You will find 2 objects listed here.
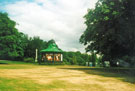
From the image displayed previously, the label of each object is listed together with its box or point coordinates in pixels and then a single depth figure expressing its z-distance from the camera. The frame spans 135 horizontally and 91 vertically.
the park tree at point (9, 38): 41.34
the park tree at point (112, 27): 23.28
